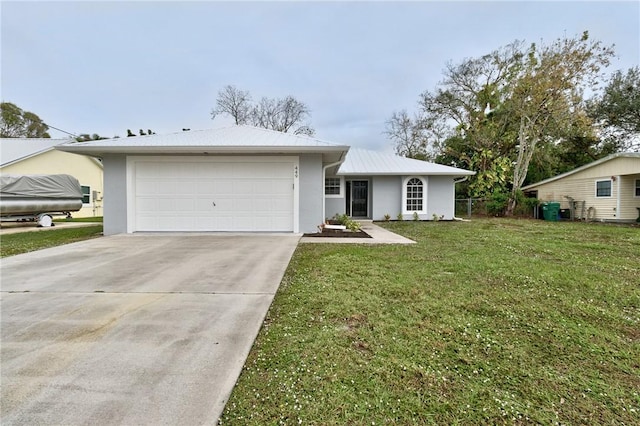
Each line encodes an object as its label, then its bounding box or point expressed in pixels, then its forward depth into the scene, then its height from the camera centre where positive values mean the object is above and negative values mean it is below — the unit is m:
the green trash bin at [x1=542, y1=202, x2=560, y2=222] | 16.45 -0.17
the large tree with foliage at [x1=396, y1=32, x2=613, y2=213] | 16.74 +6.54
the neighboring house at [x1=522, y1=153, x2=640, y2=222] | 14.70 +1.00
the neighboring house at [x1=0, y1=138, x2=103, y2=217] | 17.94 +2.50
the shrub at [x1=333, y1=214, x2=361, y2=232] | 10.07 -0.61
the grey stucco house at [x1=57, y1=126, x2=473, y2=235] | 9.04 +0.55
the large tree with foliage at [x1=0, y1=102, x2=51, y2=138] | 29.80 +8.31
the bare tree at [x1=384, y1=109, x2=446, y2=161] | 24.64 +6.45
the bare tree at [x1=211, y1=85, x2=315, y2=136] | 30.56 +9.64
